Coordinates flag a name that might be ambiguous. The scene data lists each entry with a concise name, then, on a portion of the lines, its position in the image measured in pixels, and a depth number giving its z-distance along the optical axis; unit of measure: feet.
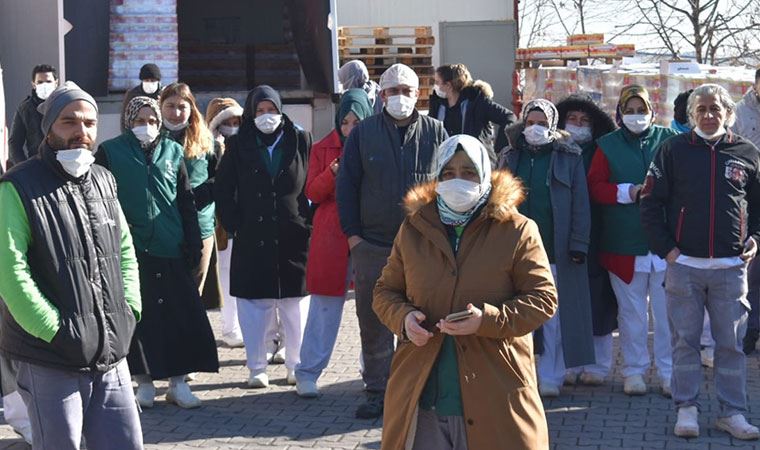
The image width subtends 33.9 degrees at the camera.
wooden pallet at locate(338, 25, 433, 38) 75.66
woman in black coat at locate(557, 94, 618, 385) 26.58
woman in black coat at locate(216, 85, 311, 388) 26.23
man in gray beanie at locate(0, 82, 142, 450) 15.14
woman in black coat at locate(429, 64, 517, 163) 34.78
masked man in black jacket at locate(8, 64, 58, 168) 35.60
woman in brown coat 14.69
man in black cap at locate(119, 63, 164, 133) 36.03
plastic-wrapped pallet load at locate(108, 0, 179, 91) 47.73
